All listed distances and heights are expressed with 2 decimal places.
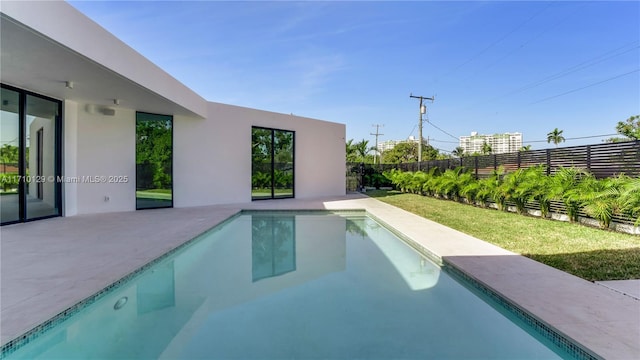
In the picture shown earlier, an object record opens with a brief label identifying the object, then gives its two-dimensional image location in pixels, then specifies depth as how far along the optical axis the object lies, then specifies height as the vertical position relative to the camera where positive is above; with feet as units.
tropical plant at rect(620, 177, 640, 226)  17.67 -1.24
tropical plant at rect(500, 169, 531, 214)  26.03 -1.07
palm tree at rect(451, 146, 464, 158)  145.11 +11.07
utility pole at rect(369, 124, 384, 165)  131.96 +18.74
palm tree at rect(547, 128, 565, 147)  143.13 +17.52
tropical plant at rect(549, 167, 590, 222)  21.59 -0.82
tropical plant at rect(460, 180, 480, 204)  33.25 -1.56
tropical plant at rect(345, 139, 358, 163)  84.48 +6.13
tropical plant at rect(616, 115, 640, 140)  90.53 +14.50
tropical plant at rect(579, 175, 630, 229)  19.31 -1.28
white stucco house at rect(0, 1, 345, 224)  15.42 +3.72
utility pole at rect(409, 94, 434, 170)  76.16 +15.53
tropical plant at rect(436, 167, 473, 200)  36.52 -0.70
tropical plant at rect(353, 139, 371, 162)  83.35 +7.31
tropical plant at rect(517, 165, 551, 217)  24.39 -0.90
